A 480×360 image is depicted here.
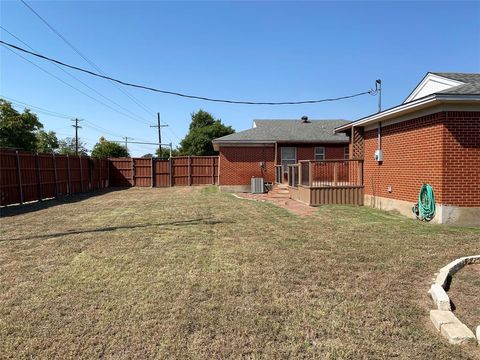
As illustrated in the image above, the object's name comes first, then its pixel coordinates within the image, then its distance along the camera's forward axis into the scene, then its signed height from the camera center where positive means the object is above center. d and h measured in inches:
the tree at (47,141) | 2453.6 +155.3
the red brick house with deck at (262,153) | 816.3 +13.9
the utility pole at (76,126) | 2121.1 +212.9
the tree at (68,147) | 2822.3 +140.0
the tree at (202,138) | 2015.3 +122.2
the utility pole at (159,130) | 1895.2 +161.2
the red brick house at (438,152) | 318.0 +4.1
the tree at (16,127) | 1481.3 +151.5
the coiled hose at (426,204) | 331.3 -42.4
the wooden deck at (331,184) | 483.8 -33.0
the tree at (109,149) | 1998.0 +73.3
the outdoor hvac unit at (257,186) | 762.5 -52.5
